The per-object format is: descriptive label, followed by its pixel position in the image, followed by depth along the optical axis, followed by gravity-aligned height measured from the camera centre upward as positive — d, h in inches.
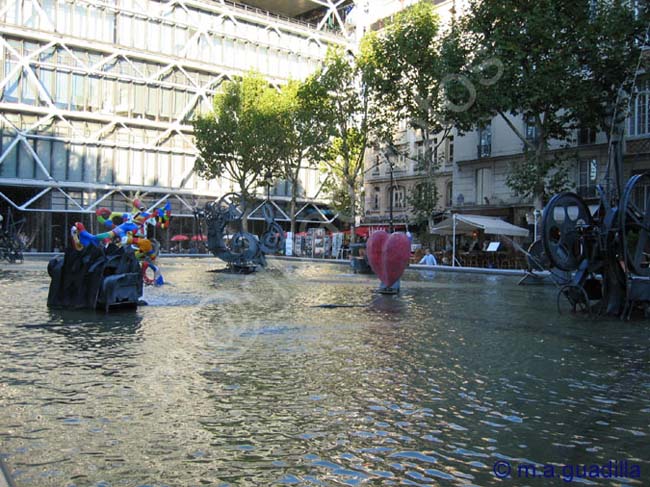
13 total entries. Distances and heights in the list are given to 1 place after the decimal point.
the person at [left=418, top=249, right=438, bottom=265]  1352.1 -29.1
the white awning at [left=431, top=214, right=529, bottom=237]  1328.7 +38.9
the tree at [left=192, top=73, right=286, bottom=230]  1899.6 +317.5
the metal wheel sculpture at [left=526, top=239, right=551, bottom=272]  742.5 -9.3
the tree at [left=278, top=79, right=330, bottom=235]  1827.0 +335.5
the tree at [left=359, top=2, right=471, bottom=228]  1529.3 +394.8
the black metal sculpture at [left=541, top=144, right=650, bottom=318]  445.7 -0.9
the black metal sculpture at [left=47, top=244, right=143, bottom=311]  450.6 -24.1
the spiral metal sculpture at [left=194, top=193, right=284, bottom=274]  995.3 +3.6
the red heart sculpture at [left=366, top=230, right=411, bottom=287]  636.7 -7.9
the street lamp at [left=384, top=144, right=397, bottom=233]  1196.0 +166.7
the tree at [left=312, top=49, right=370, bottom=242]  1761.8 +370.2
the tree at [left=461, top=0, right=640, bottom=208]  1175.0 +330.9
